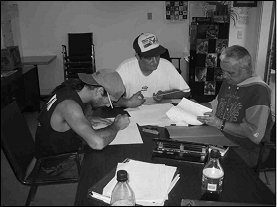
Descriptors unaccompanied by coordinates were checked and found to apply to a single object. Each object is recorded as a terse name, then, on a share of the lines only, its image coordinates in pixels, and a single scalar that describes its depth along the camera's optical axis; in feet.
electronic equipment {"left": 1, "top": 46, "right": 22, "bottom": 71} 9.71
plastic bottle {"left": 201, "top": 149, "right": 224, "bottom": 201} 2.87
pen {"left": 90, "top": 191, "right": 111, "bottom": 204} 2.77
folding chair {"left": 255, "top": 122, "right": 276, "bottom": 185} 4.82
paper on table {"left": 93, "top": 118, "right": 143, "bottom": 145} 4.15
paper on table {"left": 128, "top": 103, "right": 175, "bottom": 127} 4.85
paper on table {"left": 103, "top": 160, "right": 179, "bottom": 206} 2.77
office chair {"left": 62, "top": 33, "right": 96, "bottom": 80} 12.96
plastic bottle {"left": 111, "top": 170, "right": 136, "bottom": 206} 2.59
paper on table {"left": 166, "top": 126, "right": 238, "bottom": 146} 4.08
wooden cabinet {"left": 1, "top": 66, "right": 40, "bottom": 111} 10.57
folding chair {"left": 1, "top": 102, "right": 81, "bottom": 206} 4.35
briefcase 3.52
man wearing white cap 6.44
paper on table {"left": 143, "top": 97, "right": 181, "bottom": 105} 6.08
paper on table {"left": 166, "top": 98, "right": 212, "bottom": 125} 4.76
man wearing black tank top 4.11
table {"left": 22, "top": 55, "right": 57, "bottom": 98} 12.32
